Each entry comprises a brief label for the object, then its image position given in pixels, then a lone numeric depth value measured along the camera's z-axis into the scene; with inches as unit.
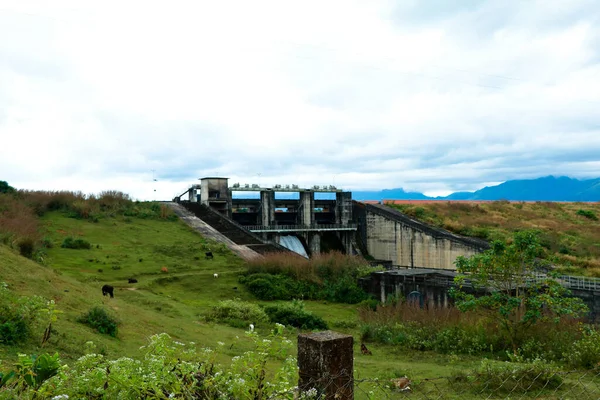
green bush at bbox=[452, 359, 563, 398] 425.1
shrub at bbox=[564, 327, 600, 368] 504.4
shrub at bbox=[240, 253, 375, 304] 1280.8
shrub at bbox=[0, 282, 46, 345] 416.5
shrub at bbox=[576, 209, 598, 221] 2223.7
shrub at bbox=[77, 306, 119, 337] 568.4
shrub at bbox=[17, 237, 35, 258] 977.9
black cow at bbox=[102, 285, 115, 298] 868.0
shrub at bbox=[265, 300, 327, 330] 944.3
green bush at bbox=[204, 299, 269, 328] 911.7
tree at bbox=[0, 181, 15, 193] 2074.1
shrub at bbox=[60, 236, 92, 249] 1492.4
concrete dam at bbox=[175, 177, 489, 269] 1999.3
